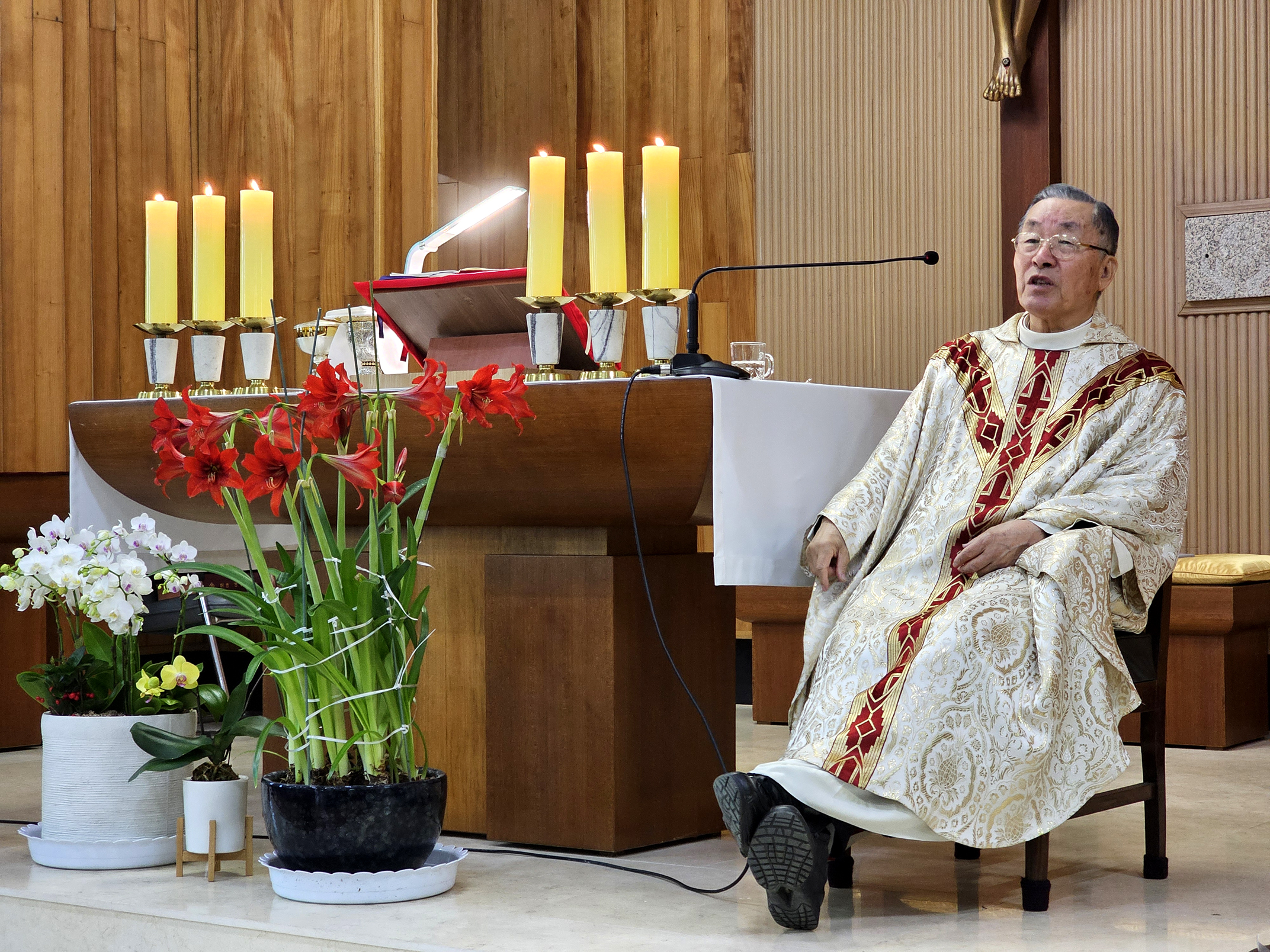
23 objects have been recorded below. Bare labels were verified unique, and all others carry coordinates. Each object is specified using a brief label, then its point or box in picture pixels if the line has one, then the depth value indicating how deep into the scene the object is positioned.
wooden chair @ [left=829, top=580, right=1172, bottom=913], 4.85
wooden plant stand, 4.81
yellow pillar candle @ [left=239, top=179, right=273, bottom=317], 5.94
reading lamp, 5.78
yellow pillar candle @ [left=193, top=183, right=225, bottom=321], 6.05
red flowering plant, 4.37
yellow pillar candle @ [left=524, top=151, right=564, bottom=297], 5.17
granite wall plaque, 9.27
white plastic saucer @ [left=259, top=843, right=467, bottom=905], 4.46
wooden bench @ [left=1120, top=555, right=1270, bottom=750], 8.13
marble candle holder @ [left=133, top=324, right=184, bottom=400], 6.20
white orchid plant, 4.98
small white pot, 4.88
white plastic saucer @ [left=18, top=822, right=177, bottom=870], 4.99
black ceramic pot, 4.46
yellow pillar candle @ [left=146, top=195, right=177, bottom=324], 6.11
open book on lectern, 5.56
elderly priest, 4.35
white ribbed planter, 5.02
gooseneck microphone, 4.89
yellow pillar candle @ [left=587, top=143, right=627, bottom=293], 5.12
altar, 4.85
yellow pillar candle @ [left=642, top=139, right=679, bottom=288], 5.03
